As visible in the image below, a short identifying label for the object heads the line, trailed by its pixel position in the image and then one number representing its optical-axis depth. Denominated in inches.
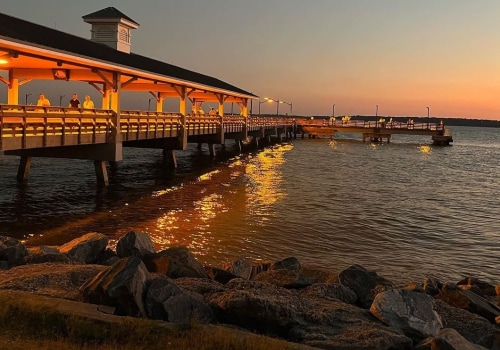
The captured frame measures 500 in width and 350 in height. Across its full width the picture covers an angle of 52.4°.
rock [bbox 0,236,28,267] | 372.1
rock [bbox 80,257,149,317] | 244.1
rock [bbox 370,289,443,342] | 268.2
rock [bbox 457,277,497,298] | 432.1
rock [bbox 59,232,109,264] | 403.7
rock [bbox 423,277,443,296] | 397.1
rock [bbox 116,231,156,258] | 397.7
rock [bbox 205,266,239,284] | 365.1
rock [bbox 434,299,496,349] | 291.9
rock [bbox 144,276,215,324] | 249.0
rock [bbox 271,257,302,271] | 425.4
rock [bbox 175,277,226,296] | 300.4
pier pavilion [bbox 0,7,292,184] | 639.8
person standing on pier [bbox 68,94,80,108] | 901.6
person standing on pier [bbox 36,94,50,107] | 823.2
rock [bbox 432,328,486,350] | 229.3
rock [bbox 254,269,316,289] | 364.0
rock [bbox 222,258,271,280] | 392.7
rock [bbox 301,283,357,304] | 332.5
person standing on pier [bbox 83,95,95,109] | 913.5
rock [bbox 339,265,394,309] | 354.3
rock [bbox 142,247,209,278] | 351.9
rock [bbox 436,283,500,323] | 344.5
